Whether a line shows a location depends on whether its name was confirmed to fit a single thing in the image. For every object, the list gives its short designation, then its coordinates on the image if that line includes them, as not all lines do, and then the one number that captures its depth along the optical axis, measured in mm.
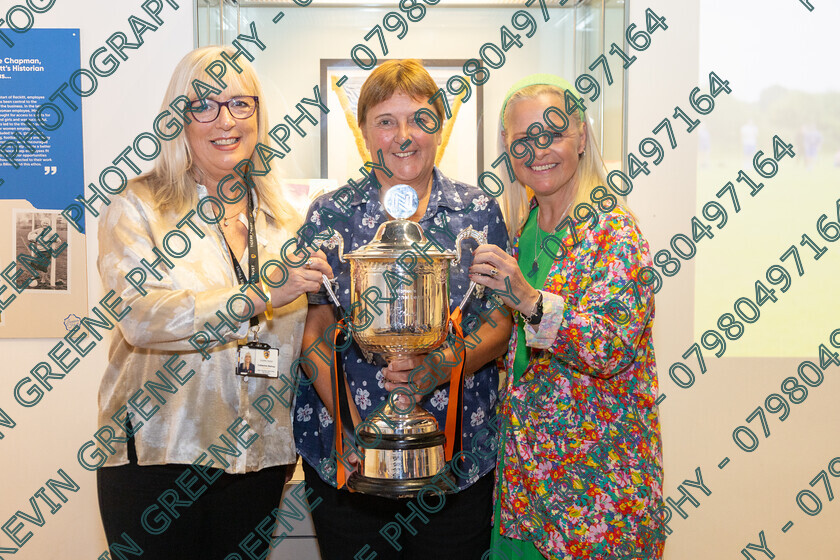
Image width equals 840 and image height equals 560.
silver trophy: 1671
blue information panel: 2502
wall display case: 2516
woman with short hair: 1873
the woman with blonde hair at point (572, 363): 1681
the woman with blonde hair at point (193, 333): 1721
